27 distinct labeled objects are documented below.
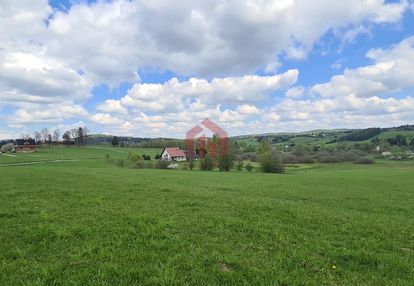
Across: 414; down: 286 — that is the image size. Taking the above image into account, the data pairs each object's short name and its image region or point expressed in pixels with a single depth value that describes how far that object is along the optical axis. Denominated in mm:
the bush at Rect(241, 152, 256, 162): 109612
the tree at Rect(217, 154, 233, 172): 80812
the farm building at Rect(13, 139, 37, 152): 138150
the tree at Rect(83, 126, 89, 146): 160688
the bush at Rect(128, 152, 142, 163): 90338
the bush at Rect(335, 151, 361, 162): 113562
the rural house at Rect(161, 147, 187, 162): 121594
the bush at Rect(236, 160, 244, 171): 84188
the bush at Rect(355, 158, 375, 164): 108150
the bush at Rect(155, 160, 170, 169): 83312
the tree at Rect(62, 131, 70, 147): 162000
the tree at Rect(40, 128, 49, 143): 157950
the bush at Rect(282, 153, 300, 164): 108338
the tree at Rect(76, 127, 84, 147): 159400
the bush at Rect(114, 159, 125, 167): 87750
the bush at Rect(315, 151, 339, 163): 111919
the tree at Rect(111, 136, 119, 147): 181875
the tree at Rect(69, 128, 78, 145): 160625
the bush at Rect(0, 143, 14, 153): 138500
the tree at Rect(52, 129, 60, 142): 158900
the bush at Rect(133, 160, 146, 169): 82950
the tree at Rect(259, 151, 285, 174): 79812
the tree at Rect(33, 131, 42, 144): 159450
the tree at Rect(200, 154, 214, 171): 80919
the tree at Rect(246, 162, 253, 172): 84394
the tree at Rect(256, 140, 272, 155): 86938
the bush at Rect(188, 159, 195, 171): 83006
